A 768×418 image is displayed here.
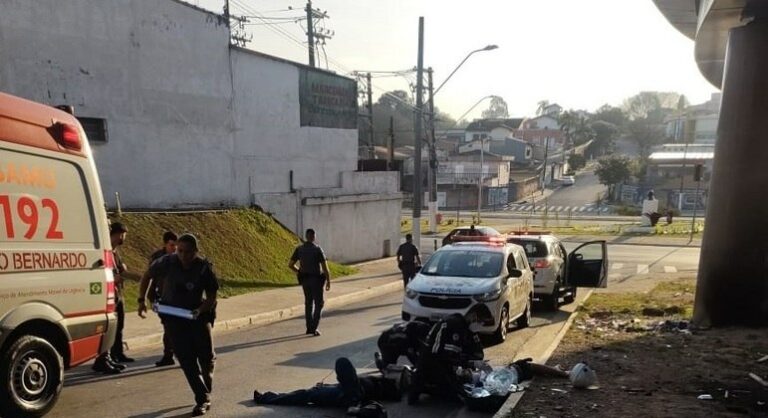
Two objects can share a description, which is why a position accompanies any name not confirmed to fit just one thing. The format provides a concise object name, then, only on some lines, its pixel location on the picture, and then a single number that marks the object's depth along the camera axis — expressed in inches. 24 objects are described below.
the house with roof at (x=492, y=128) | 4558.6
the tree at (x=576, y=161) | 3932.1
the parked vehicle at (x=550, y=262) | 546.0
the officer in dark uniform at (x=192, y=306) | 244.2
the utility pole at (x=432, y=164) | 1278.3
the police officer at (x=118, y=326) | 311.0
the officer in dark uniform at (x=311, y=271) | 414.9
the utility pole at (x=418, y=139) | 909.2
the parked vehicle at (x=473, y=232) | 816.2
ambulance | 220.2
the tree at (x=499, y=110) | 6451.8
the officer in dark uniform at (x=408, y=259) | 611.8
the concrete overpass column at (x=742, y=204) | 434.3
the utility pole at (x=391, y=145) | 1253.7
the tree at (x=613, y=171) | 2896.2
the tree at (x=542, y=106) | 6293.3
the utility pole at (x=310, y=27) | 1589.6
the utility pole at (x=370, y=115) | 1492.5
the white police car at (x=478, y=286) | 388.5
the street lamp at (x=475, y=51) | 965.2
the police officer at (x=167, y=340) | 324.8
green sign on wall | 917.2
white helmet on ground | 275.4
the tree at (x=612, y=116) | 4757.1
